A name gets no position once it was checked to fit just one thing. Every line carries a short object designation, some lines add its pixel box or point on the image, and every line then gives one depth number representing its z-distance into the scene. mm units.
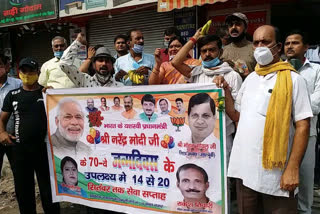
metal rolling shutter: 8289
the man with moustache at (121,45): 4734
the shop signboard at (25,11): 9479
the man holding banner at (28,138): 3381
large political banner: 2730
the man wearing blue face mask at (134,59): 3847
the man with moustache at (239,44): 3463
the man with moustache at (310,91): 2930
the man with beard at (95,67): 3438
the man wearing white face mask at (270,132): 2117
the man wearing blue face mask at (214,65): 2779
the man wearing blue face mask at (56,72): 4184
